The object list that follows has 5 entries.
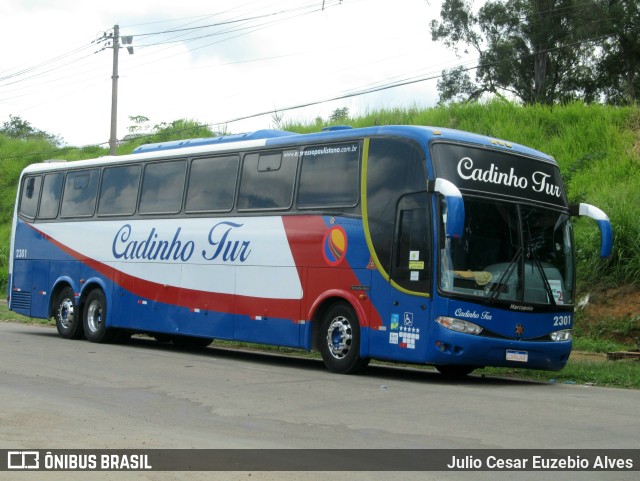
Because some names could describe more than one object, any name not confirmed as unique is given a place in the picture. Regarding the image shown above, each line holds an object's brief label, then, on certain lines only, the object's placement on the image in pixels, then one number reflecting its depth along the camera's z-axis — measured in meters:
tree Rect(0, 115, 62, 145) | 73.25
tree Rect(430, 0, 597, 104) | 42.91
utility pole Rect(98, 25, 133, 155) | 36.19
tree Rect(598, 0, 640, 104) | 40.81
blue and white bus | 13.58
